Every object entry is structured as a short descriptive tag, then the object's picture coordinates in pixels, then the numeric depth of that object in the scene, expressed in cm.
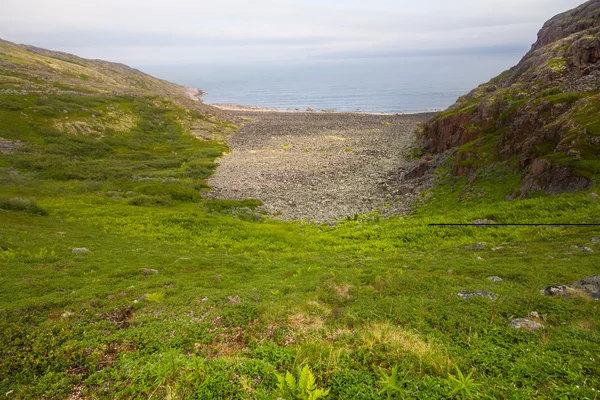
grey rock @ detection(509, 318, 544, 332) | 825
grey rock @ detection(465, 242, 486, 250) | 1664
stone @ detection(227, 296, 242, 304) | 1127
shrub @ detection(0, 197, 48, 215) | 2344
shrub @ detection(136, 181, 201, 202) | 3384
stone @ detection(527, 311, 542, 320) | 881
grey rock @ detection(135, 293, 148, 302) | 1129
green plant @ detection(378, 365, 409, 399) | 591
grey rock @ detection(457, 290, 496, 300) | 1031
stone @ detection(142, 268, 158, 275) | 1445
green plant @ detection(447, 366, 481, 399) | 561
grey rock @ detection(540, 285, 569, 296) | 983
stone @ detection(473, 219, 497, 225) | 1968
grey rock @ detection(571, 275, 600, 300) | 954
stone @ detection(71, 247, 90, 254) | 1657
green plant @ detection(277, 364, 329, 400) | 573
